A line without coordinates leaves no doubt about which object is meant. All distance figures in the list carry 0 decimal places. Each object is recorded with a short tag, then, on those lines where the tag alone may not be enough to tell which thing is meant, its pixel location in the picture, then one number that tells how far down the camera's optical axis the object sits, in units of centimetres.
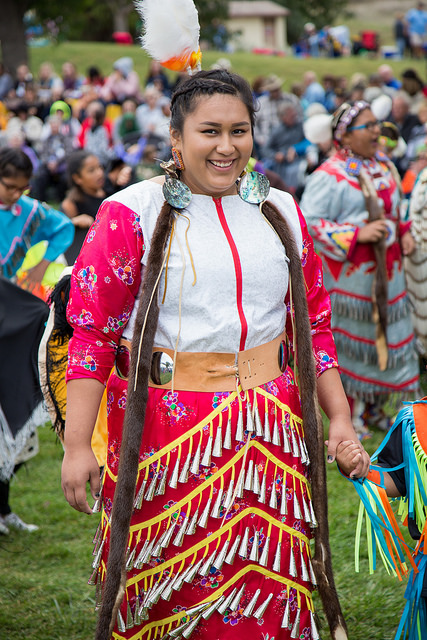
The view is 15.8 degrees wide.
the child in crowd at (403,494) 415
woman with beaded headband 909
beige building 8153
